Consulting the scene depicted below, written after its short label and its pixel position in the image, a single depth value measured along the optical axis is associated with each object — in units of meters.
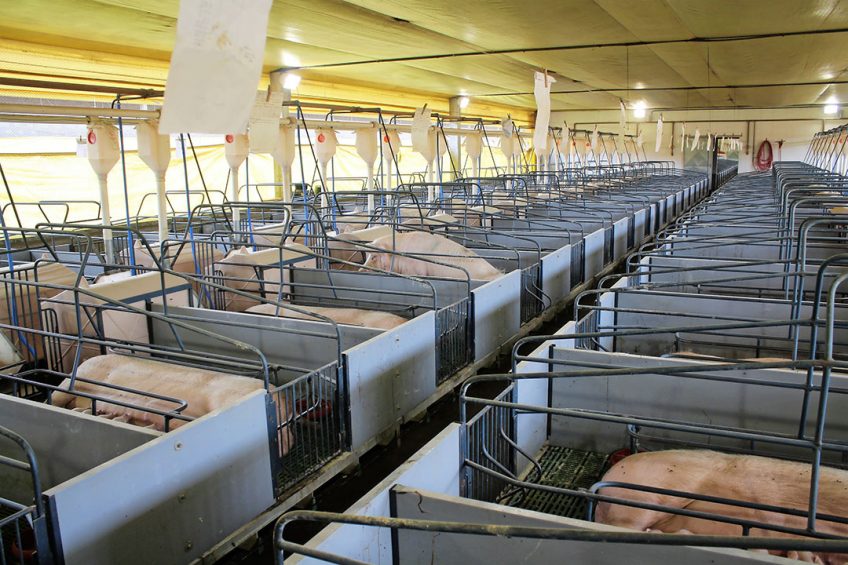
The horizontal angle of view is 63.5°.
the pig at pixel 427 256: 6.97
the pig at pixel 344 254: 7.71
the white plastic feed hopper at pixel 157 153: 6.30
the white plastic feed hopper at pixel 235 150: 7.74
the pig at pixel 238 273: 6.47
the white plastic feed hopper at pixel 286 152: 8.48
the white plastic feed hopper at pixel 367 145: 9.98
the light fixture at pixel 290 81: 11.88
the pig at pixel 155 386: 3.87
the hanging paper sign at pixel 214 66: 1.56
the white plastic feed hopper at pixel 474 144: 13.20
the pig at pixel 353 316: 5.52
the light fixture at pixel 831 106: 20.72
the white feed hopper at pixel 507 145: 13.97
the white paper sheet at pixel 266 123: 6.08
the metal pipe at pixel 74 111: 5.48
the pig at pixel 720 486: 2.73
